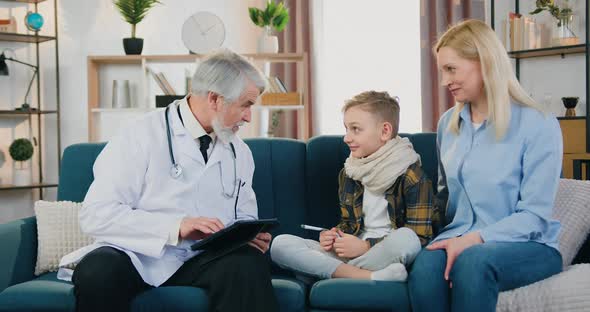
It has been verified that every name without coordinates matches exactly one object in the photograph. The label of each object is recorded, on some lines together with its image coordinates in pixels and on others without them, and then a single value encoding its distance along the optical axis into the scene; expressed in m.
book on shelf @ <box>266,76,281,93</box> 5.13
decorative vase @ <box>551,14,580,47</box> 4.46
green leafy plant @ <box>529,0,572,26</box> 4.46
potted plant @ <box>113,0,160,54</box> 5.05
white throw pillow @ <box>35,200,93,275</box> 2.45
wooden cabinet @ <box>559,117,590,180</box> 4.23
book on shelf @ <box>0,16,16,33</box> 4.99
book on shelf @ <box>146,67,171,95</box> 5.09
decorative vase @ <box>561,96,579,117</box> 4.44
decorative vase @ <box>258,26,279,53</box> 5.11
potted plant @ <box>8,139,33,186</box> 4.96
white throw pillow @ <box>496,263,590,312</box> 1.96
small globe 5.03
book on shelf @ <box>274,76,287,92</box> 5.13
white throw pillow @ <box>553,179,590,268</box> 2.23
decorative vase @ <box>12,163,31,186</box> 5.02
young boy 2.25
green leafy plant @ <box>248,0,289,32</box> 5.03
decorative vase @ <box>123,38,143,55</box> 5.14
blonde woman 1.98
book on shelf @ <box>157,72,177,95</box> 5.11
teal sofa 2.13
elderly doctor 2.02
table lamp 4.93
